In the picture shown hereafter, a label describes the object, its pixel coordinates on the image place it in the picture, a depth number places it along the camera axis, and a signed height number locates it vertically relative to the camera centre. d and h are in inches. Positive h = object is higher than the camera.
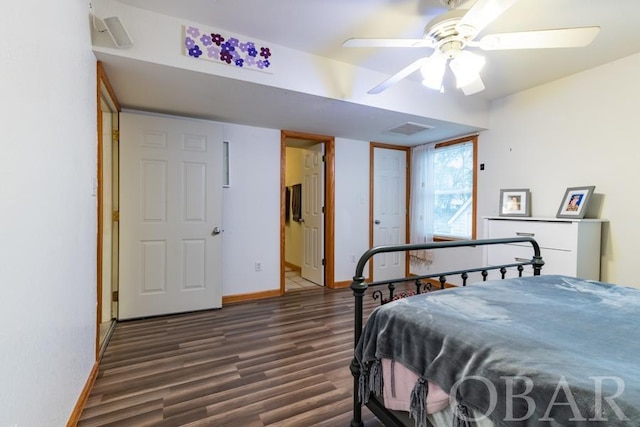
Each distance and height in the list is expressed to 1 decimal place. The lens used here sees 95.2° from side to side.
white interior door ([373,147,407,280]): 176.9 +2.0
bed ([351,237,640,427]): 28.3 -16.8
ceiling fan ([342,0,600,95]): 57.9 +38.0
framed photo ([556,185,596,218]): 105.2 +4.0
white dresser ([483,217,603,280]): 98.3 -11.1
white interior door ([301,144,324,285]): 167.8 -3.2
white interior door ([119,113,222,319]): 113.9 -3.1
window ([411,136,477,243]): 154.3 +11.5
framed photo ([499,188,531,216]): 126.6 +4.4
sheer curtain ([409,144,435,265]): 169.8 +7.5
